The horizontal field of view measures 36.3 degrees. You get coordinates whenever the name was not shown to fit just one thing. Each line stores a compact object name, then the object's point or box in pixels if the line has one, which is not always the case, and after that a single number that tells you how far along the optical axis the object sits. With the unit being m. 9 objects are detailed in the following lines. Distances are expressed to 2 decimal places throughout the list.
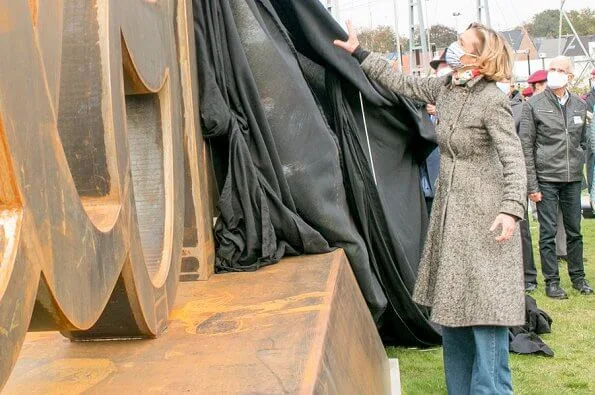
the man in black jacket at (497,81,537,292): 7.18
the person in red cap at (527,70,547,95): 8.72
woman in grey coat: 3.49
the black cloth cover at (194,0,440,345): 3.86
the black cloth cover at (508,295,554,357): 5.22
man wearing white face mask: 7.04
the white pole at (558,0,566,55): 22.85
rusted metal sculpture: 1.81
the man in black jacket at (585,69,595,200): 9.14
